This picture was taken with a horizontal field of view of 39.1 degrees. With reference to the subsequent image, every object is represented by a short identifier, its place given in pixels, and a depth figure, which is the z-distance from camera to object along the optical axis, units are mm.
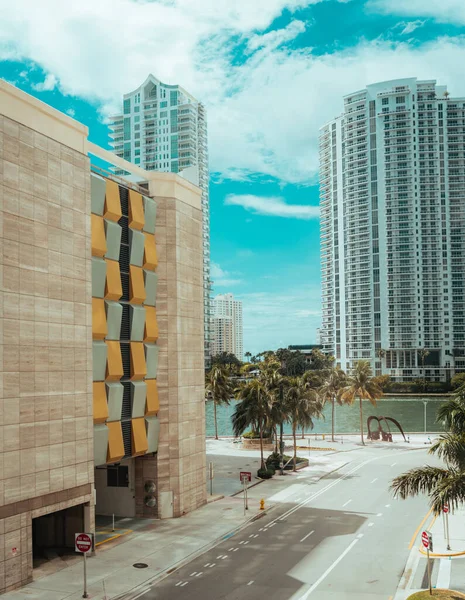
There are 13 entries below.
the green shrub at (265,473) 50719
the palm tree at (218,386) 81688
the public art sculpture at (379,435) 73694
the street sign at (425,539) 24859
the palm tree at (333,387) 80625
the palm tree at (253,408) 50531
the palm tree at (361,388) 76688
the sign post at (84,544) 23984
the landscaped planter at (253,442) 67494
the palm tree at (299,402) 53594
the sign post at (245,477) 38469
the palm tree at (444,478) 21078
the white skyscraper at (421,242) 195000
